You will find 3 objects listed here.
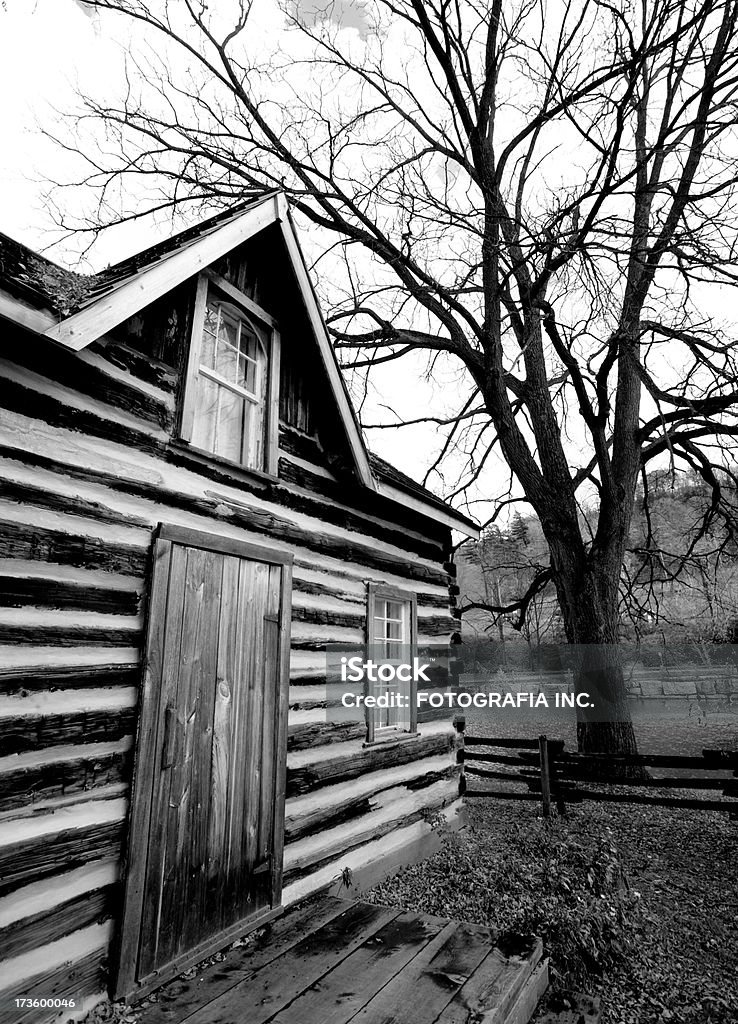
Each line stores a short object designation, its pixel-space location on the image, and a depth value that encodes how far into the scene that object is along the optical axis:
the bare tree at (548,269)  8.95
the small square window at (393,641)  6.54
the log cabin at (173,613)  3.04
